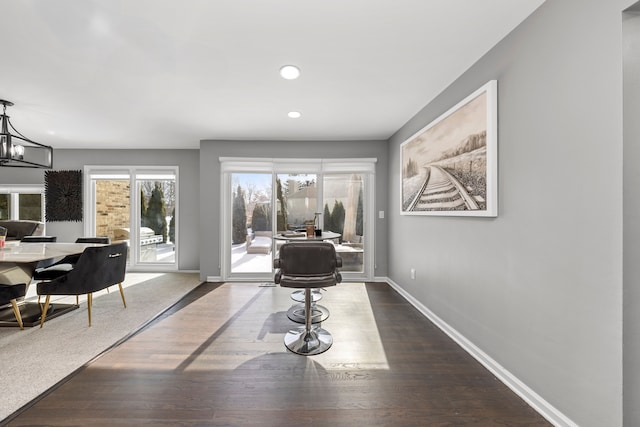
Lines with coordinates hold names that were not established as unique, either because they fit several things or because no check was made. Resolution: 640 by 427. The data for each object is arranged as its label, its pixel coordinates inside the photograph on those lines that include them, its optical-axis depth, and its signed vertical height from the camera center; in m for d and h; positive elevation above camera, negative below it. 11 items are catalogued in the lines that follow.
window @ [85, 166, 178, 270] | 5.14 +0.04
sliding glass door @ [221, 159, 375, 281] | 4.45 +0.07
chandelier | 2.72 +0.72
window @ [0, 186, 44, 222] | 5.19 +0.18
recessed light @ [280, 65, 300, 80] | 2.21 +1.24
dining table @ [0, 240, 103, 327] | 2.47 -0.54
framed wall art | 1.91 +0.48
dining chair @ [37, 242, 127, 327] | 2.64 -0.69
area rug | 1.81 -1.20
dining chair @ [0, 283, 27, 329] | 2.41 -0.78
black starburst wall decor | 5.09 +0.33
